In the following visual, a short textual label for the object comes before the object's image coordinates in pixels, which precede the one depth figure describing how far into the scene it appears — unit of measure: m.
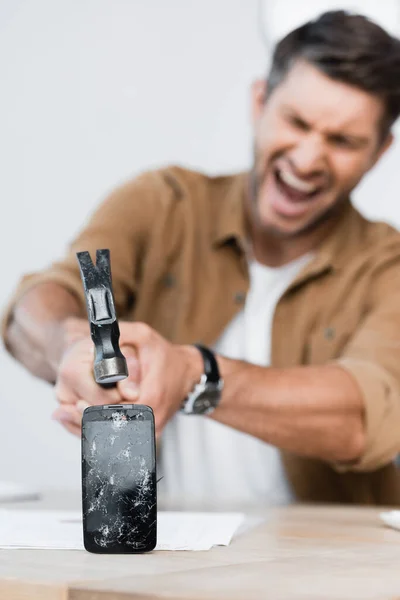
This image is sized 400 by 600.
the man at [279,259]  1.78
